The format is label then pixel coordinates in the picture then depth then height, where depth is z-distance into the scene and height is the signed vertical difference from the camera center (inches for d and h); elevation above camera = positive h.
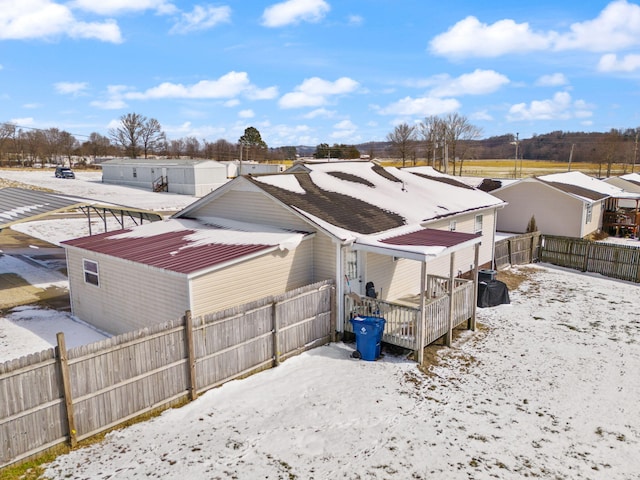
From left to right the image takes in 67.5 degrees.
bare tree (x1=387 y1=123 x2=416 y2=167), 3580.2 +143.7
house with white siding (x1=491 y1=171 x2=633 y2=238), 1144.8 -123.9
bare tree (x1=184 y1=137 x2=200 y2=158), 4751.2 +129.0
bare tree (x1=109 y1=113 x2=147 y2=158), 3769.7 +213.8
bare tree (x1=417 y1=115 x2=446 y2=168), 3793.8 +202.5
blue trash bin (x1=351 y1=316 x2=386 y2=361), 447.8 -165.1
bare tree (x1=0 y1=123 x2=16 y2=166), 3759.8 +225.5
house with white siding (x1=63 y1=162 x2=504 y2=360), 457.1 -97.1
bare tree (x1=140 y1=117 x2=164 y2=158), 3873.0 +207.6
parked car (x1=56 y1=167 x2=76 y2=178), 2581.2 -63.7
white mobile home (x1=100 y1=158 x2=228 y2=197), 1994.3 -66.0
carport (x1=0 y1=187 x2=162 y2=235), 689.6 -69.9
